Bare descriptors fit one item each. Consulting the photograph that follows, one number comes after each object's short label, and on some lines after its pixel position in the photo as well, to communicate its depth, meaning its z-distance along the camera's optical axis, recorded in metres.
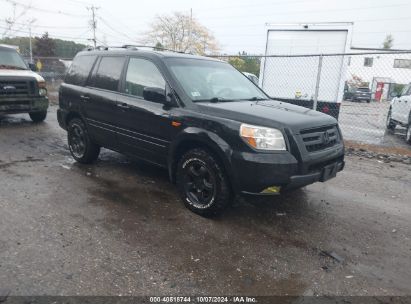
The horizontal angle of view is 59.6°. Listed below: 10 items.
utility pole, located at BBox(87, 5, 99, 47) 60.55
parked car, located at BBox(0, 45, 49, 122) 8.86
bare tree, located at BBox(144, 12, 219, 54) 50.19
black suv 3.77
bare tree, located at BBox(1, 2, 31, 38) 34.03
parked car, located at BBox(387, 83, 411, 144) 10.11
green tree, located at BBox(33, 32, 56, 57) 43.31
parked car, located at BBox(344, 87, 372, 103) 33.66
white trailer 10.94
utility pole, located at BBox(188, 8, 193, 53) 49.67
